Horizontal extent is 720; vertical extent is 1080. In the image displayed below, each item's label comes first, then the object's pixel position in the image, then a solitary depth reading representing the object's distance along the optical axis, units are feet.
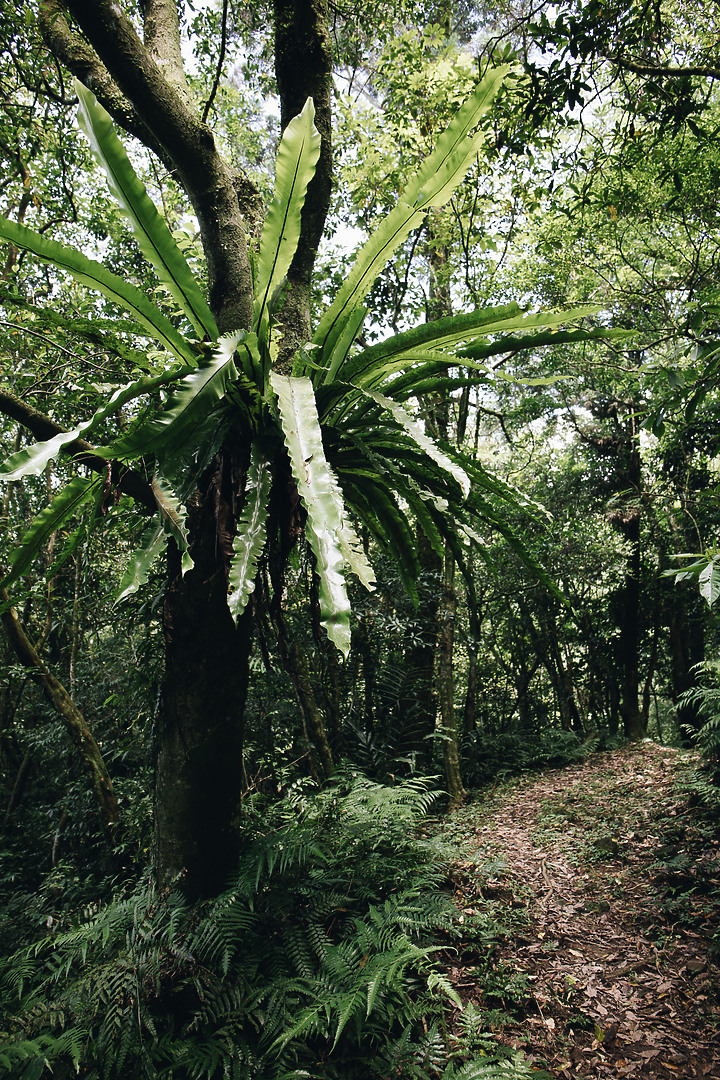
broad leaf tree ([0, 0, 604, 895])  3.81
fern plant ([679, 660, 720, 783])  11.39
